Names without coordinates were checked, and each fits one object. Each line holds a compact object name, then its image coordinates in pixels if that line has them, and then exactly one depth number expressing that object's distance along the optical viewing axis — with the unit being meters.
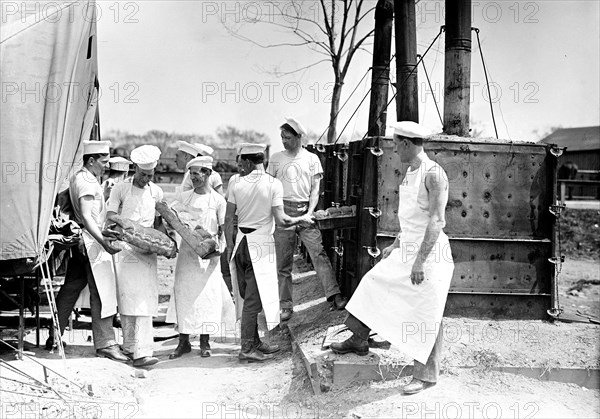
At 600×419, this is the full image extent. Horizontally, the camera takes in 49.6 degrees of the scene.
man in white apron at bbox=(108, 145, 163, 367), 6.14
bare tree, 13.27
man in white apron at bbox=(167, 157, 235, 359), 6.46
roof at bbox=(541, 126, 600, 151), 42.25
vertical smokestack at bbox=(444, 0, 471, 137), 7.03
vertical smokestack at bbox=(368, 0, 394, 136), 10.14
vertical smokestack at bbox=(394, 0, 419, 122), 8.42
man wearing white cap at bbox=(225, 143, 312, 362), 6.31
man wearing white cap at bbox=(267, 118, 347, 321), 7.08
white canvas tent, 5.48
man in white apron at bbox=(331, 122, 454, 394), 4.76
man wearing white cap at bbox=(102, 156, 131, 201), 7.83
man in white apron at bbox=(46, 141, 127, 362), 6.06
